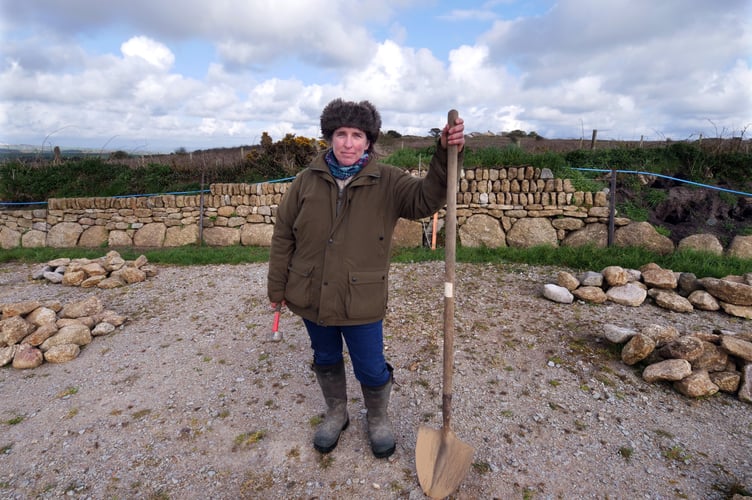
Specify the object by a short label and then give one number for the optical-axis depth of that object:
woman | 2.21
